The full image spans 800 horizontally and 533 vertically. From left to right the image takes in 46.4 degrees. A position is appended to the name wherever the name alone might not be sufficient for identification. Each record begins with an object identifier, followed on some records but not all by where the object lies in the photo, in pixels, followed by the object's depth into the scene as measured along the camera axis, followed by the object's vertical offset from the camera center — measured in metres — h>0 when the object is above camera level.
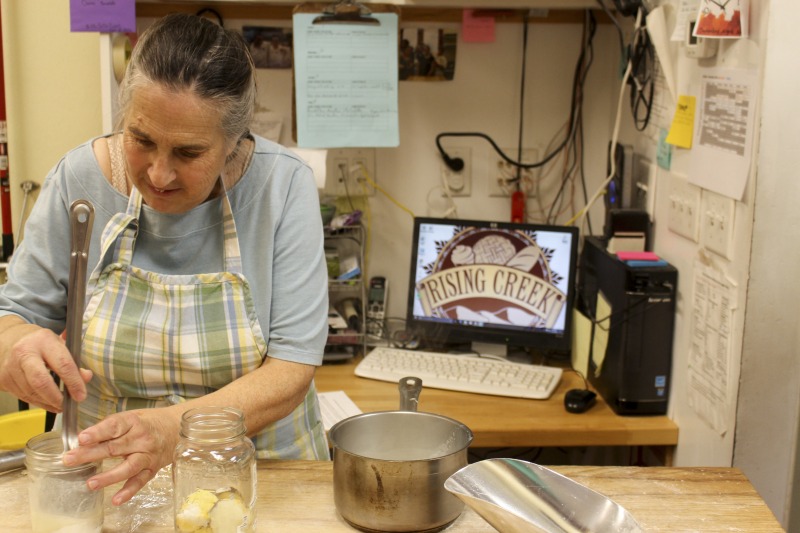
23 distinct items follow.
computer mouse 2.03 -0.64
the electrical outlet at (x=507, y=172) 2.50 -0.19
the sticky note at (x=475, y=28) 2.37 +0.18
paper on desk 1.97 -0.66
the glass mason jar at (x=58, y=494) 1.07 -0.46
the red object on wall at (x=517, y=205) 2.48 -0.28
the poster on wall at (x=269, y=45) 2.38 +0.12
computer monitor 2.29 -0.46
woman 1.31 -0.26
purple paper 2.04 +0.16
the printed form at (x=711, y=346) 1.73 -0.46
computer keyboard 2.13 -0.64
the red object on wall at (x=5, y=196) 2.39 -0.27
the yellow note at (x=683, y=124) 1.88 -0.04
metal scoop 1.04 -0.46
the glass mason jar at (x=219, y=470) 1.06 -0.43
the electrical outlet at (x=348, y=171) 2.46 -0.19
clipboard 2.15 +0.19
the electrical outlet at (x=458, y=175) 2.49 -0.20
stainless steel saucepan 1.08 -0.45
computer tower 1.97 -0.49
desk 1.94 -0.67
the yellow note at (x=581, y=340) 2.21 -0.57
